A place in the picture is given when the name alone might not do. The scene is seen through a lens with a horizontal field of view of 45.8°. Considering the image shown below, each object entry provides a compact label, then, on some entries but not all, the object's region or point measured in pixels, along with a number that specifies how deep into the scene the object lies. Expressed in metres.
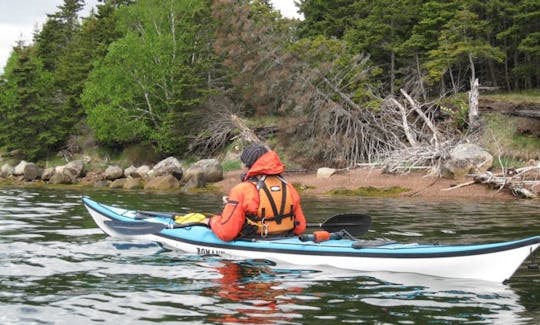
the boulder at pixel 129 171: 26.81
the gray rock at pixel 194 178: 23.33
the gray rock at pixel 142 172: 25.95
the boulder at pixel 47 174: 28.39
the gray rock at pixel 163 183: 23.55
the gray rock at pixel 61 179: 26.95
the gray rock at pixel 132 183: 24.24
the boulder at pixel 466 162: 19.56
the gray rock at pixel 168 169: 25.41
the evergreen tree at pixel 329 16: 31.14
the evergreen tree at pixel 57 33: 42.34
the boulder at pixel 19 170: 30.29
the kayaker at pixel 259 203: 8.16
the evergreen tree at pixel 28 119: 34.88
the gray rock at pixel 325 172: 22.59
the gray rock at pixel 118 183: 24.63
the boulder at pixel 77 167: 28.53
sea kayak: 6.70
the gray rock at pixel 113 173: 26.84
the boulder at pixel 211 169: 24.20
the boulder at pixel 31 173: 28.95
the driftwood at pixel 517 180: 17.61
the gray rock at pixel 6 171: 31.25
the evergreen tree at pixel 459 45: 23.75
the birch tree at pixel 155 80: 28.95
